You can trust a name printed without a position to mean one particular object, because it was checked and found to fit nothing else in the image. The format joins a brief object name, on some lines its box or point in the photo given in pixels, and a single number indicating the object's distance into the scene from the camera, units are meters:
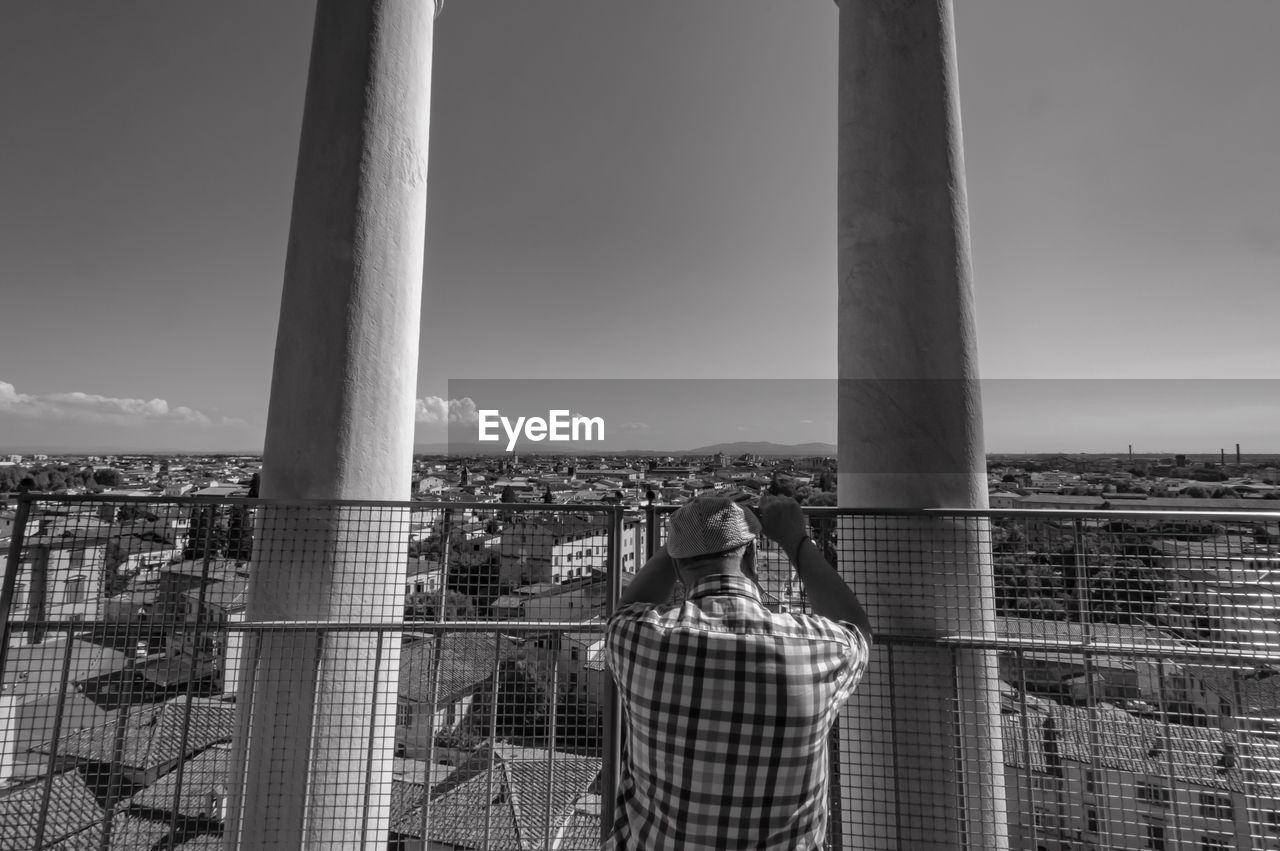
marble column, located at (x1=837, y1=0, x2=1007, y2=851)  3.45
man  1.93
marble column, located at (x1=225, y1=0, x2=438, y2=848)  3.64
